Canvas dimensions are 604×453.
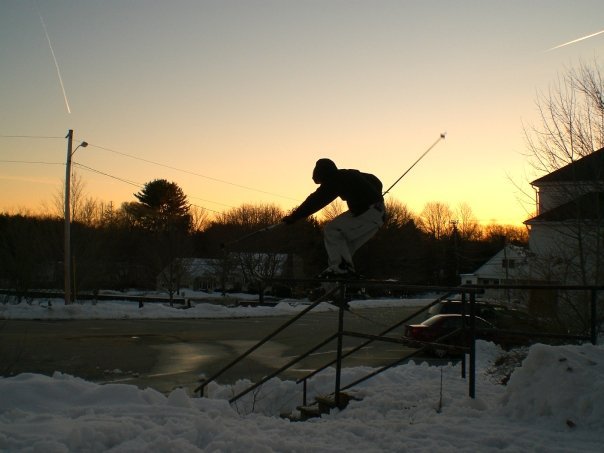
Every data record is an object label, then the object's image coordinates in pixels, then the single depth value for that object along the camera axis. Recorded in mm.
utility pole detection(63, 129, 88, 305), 29078
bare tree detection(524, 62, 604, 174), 15273
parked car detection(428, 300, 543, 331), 12680
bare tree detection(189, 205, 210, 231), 77375
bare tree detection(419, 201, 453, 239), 87000
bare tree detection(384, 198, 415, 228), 68438
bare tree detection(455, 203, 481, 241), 83038
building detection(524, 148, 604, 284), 15398
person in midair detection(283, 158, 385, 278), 6828
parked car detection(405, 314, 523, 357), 16047
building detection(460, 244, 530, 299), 51038
